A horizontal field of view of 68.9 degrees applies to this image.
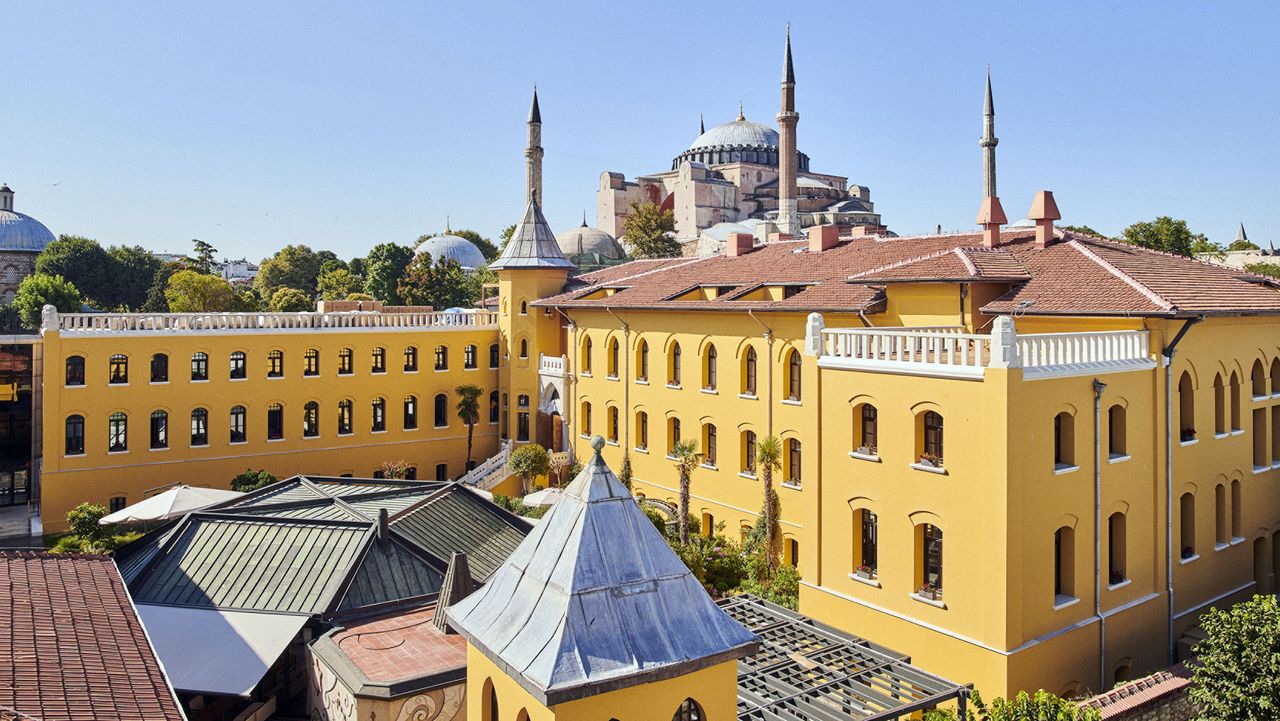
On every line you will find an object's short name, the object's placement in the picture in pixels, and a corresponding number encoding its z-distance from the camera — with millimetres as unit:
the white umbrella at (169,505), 25203
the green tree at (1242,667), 13539
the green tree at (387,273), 65375
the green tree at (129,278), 75812
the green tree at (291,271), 88375
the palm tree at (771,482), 24375
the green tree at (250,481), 31984
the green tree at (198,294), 62906
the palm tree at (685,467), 26234
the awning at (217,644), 13414
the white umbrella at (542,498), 29031
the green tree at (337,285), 73912
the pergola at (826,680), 12258
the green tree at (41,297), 60438
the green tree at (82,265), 71688
